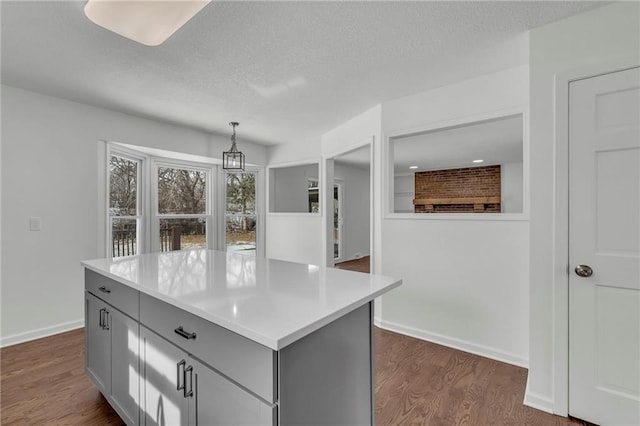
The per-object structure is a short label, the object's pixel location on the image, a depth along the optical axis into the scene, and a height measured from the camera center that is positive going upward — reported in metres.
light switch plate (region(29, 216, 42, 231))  2.88 -0.10
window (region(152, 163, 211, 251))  4.29 +0.06
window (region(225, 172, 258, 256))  5.13 -0.02
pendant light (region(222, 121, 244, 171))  3.50 +0.67
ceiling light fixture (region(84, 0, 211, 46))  1.37 +0.92
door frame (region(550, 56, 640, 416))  1.80 -0.22
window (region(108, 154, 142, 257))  3.65 +0.08
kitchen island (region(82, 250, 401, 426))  0.96 -0.50
